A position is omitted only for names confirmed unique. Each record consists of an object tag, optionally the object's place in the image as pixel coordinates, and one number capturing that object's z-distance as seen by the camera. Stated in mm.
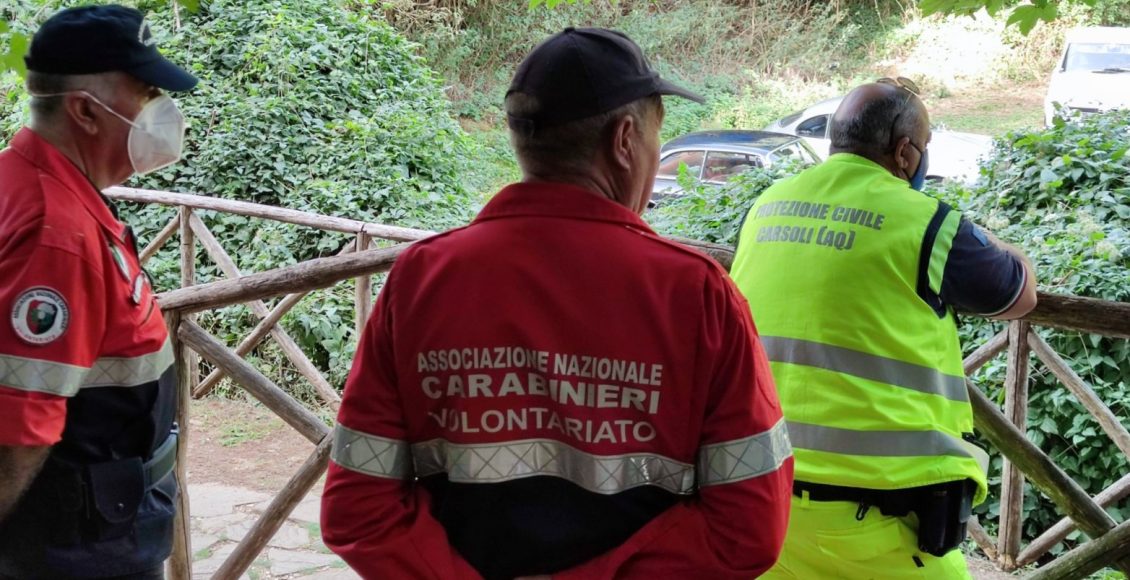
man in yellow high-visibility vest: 2080
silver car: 11227
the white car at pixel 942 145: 11070
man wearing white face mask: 1891
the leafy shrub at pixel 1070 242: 5453
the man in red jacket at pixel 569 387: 1398
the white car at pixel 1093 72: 13180
